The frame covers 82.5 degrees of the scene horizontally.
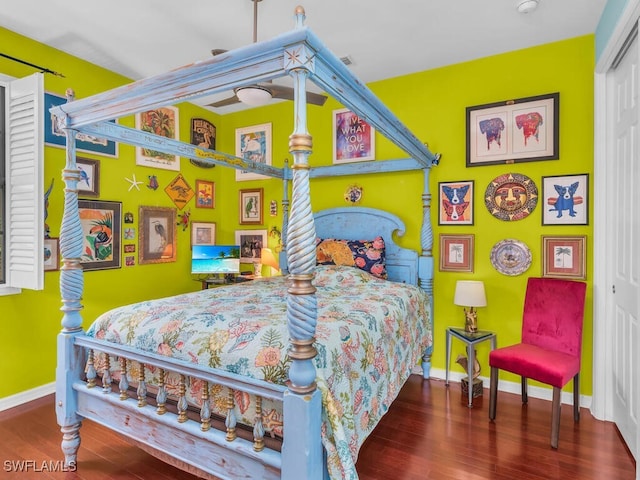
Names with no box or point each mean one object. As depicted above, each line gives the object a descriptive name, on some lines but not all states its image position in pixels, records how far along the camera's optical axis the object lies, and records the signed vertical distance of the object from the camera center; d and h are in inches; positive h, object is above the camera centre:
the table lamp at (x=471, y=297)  116.6 -18.7
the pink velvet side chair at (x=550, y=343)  91.2 -29.6
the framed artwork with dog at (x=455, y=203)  129.0 +12.9
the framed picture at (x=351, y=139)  148.9 +41.2
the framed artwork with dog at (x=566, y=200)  112.1 +12.5
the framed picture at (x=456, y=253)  129.2 -5.1
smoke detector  95.9 +62.1
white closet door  84.7 +0.4
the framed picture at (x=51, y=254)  117.3 -5.9
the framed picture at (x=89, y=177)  125.9 +20.9
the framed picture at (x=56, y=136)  117.6 +33.8
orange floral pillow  131.8 -5.9
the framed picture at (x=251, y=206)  175.5 +15.2
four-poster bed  51.9 -21.7
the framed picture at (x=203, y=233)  171.6 +1.9
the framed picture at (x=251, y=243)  174.4 -2.8
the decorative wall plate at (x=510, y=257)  120.1 -6.0
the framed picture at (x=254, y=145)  173.8 +45.2
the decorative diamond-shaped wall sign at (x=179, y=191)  160.6 +20.6
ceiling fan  87.3 +36.6
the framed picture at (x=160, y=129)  147.3 +45.2
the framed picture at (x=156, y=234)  148.3 +1.1
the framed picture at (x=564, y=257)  112.7 -5.4
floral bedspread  58.2 -20.1
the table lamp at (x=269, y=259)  164.2 -9.8
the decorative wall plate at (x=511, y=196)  119.6 +14.2
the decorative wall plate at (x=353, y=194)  150.6 +18.3
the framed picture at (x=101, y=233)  127.6 +1.3
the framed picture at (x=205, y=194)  174.4 +21.1
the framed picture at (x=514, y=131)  116.8 +36.2
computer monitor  162.2 -10.3
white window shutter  104.6 +15.5
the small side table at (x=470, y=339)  111.8 -31.7
